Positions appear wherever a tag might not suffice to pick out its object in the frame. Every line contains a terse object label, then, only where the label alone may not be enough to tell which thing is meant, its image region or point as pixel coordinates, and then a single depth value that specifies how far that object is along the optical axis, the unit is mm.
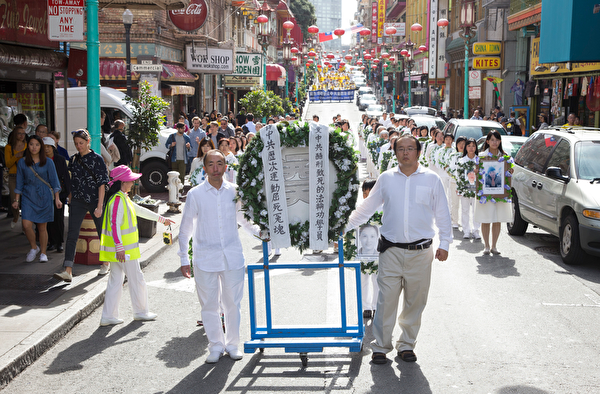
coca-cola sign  25828
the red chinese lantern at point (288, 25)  48312
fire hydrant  15008
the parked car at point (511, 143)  16938
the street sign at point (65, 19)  10594
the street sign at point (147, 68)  21047
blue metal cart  5898
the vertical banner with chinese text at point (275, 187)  5809
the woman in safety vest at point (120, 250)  7340
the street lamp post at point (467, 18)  27234
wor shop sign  31531
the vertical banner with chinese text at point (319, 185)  5770
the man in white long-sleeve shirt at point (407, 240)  5914
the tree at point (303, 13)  103938
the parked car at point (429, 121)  28672
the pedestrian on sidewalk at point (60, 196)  10672
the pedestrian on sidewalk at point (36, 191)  9852
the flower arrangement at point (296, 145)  5820
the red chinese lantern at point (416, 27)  55094
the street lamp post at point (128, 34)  19094
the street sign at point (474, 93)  30906
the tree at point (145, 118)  15031
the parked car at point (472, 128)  19025
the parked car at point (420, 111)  45344
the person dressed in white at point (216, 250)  6008
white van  18000
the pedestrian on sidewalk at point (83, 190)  8742
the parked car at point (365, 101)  70312
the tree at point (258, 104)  33625
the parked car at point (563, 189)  9836
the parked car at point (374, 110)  58875
